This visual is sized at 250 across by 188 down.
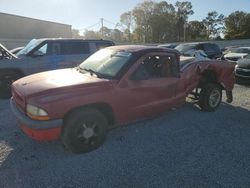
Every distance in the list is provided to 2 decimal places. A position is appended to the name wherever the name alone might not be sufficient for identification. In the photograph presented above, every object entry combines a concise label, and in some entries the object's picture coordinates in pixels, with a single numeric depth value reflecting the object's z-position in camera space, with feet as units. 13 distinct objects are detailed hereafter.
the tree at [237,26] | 143.55
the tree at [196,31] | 165.03
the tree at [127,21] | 174.17
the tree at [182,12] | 162.53
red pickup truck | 8.89
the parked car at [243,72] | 23.09
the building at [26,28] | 87.92
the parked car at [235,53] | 34.31
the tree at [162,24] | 154.50
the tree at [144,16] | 157.41
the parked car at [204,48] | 38.23
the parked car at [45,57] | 18.24
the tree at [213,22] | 178.47
